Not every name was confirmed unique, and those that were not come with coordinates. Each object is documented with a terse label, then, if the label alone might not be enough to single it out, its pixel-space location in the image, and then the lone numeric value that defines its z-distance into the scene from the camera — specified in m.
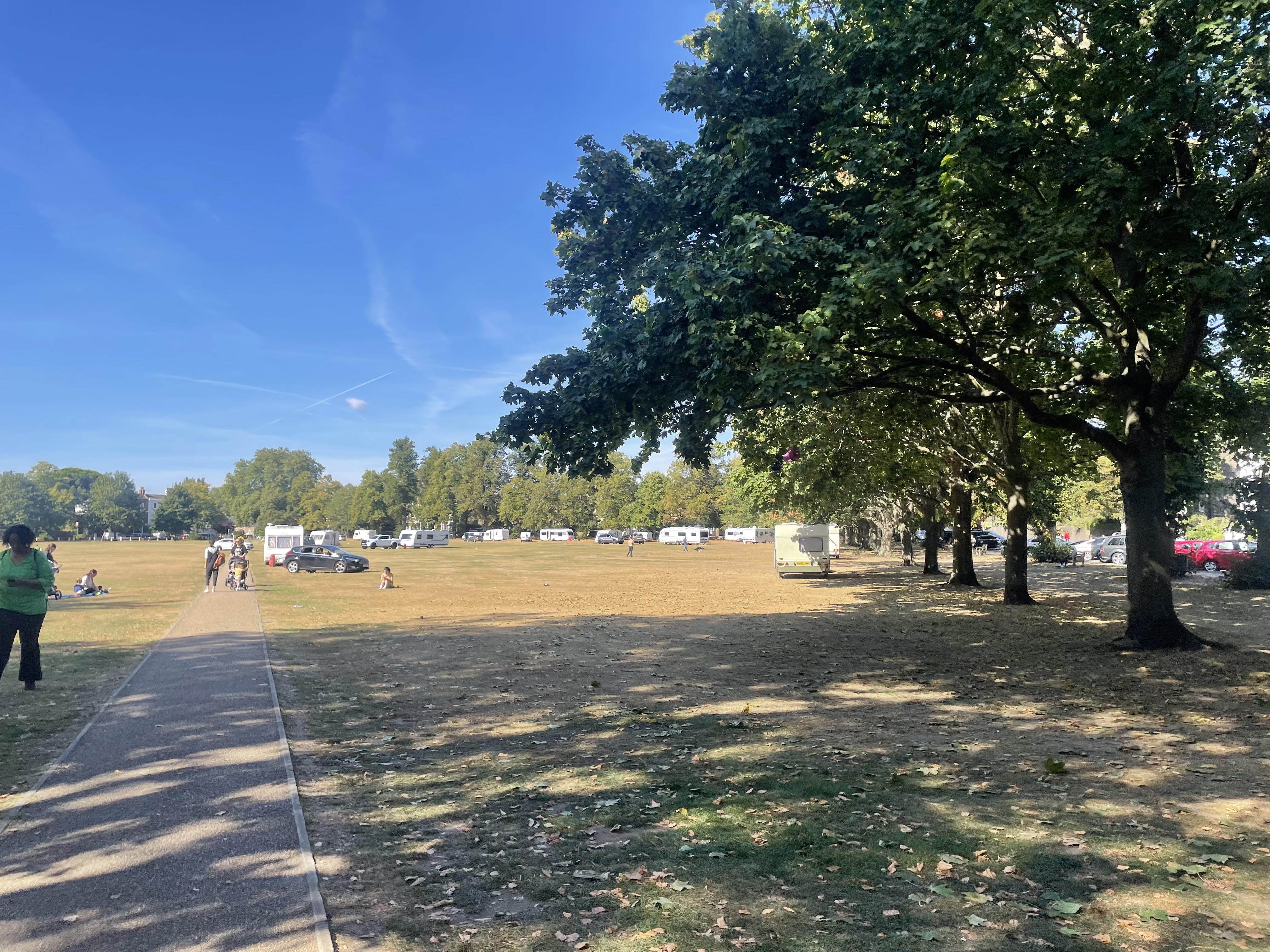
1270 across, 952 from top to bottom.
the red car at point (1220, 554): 25.89
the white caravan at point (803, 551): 39.19
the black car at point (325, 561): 46.34
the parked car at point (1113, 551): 43.41
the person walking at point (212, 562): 29.41
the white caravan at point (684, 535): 104.94
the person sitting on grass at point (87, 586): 28.06
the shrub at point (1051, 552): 44.31
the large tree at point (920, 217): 9.47
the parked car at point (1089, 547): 46.88
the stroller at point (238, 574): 30.64
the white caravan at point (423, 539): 103.00
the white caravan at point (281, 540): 56.59
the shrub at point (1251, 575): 24.08
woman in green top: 9.45
